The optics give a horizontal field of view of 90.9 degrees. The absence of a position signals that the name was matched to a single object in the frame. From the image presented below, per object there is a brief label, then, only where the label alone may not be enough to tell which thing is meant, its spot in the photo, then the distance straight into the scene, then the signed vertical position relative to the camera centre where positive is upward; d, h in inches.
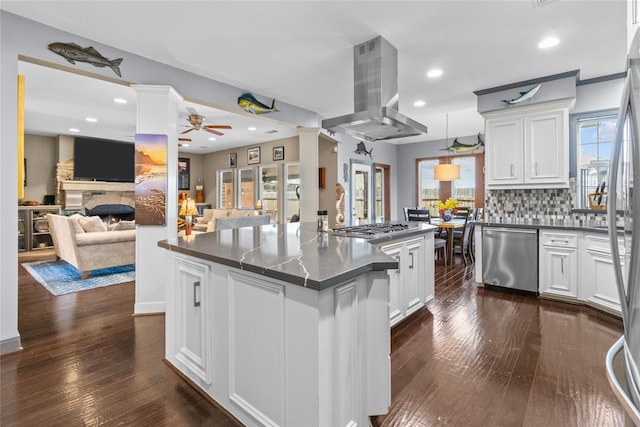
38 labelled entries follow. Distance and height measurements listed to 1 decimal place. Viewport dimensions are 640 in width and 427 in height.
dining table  201.6 -12.4
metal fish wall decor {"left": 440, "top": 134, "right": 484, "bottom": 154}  283.4 +61.1
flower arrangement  216.1 +5.7
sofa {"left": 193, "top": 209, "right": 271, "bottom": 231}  134.6 -3.1
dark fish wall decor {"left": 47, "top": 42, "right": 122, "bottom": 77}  104.0 +55.0
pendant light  234.9 +30.9
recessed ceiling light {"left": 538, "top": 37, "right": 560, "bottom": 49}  113.2 +62.7
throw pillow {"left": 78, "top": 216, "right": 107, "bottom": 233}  184.7 -6.0
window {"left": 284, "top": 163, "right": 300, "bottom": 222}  308.3 +22.9
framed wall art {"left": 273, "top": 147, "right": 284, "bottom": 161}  310.2 +60.1
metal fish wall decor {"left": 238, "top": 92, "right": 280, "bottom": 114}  160.6 +57.2
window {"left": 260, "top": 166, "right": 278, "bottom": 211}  324.5 +27.9
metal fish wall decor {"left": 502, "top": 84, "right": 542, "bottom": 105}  147.6 +55.8
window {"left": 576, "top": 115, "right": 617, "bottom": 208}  146.3 +28.7
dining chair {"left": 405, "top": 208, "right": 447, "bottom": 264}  214.7 -1.2
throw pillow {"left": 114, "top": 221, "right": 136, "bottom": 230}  196.5 -7.6
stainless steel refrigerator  27.7 -1.3
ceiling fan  192.3 +60.1
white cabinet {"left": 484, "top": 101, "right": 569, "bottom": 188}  142.9 +31.8
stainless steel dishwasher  142.4 -20.8
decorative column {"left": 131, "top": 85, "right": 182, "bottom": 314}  123.9 -6.1
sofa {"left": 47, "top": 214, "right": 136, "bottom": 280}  172.2 -16.2
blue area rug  160.6 -36.0
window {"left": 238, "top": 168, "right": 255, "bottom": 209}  347.9 +28.3
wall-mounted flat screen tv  289.4 +51.7
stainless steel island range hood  110.8 +44.9
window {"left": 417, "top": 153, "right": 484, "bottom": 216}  291.2 +28.0
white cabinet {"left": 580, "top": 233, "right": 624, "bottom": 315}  118.0 -24.0
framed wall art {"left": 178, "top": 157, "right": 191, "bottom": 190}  378.3 +49.7
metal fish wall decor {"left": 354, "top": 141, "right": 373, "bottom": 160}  273.9 +56.9
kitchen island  48.7 -20.8
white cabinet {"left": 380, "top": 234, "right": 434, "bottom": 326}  101.1 -22.5
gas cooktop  96.5 -5.6
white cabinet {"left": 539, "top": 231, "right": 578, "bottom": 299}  132.5 -21.9
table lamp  127.9 +2.4
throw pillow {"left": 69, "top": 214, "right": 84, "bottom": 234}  171.8 -6.7
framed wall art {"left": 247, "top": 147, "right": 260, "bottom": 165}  331.5 +62.2
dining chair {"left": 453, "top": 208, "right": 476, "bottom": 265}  210.4 -16.0
